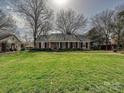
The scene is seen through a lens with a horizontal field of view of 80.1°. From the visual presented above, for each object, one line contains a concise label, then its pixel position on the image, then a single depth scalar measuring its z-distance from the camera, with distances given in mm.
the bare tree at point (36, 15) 18364
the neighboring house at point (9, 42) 17102
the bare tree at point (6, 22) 15001
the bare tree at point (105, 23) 21128
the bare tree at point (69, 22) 23002
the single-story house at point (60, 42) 19374
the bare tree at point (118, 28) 16908
